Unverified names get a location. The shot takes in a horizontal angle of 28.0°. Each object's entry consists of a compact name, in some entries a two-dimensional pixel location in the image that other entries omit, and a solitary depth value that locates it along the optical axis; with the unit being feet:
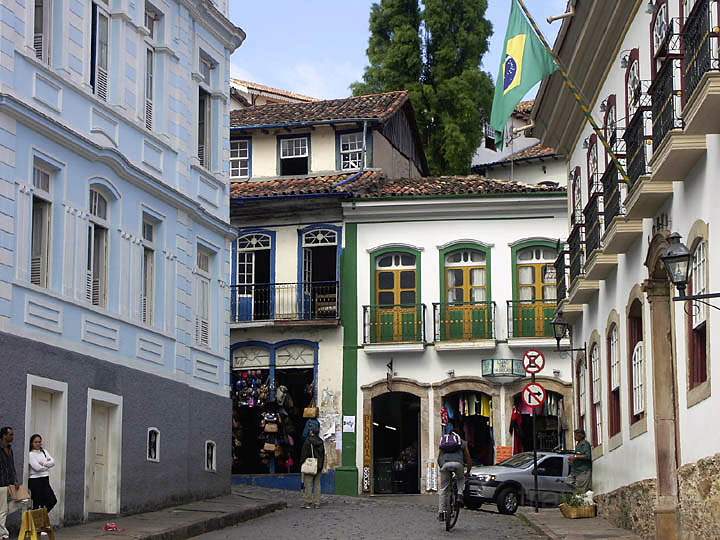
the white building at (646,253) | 53.72
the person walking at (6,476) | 59.52
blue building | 68.23
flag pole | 66.39
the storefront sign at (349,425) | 122.62
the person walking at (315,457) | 92.48
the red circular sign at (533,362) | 89.56
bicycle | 73.00
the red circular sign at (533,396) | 86.58
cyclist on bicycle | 73.27
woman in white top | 63.52
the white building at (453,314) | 121.19
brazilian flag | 72.43
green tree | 166.40
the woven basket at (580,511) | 80.89
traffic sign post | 86.58
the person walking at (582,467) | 87.71
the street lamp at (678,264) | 49.16
